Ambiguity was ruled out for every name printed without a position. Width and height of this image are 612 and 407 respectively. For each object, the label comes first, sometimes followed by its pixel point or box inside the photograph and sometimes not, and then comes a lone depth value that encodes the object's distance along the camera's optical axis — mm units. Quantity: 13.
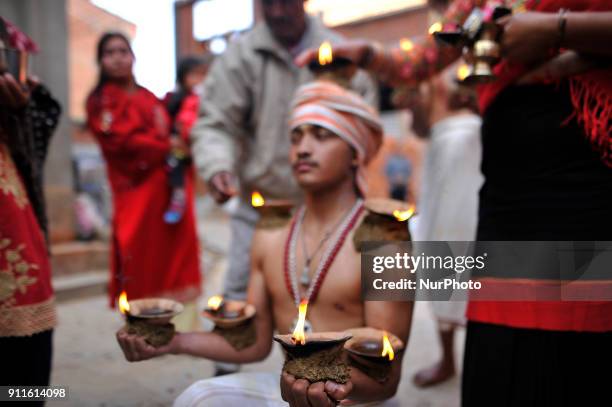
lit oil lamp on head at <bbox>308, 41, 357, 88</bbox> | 1823
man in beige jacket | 2338
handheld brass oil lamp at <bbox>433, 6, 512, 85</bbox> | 1247
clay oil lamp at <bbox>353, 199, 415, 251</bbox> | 1446
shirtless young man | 1448
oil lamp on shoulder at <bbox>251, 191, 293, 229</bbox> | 1744
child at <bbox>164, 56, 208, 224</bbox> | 3105
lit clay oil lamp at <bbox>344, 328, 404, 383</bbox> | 1083
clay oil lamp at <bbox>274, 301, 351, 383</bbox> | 957
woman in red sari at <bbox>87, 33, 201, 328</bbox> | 2904
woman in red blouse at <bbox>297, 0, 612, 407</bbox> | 1237
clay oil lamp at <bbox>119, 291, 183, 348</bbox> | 1268
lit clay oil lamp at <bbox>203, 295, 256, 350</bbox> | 1440
